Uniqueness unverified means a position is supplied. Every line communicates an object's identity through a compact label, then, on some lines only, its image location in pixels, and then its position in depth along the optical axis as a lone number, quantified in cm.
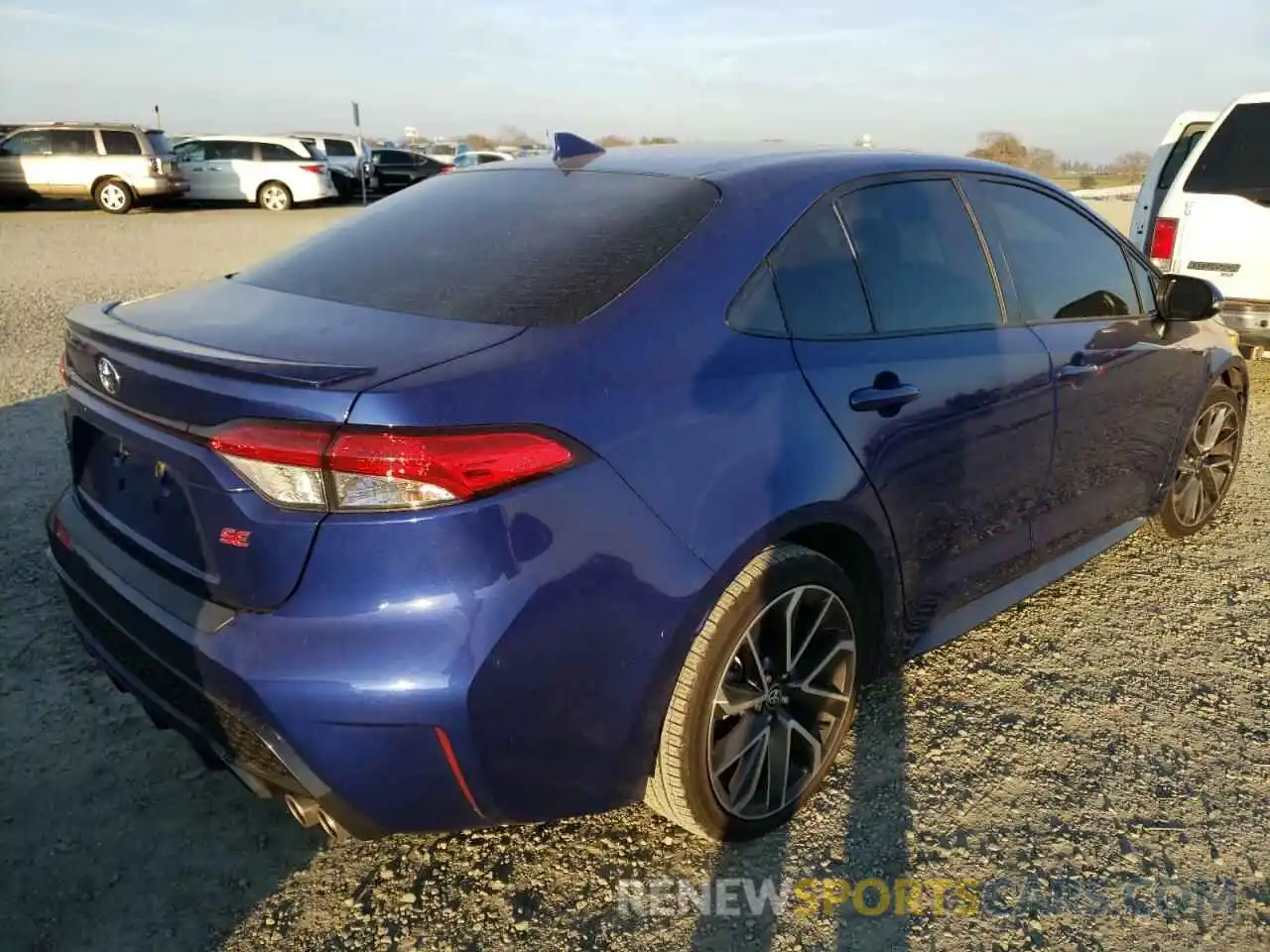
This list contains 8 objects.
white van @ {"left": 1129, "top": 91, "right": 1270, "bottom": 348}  641
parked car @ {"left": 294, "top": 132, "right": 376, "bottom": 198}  2671
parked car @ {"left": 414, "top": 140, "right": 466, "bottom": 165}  3440
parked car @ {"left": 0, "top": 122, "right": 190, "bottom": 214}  2134
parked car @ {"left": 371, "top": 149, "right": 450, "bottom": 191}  2883
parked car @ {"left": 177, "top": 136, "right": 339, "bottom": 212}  2367
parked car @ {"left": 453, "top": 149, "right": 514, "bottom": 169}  2499
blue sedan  186
